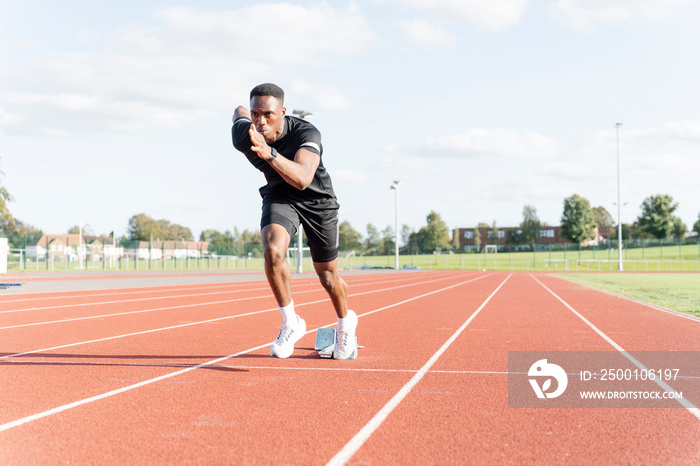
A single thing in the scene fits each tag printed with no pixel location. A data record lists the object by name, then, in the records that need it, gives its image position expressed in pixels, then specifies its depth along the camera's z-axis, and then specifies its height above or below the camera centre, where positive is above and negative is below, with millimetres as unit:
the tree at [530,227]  111438 +3832
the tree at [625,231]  110312 +3096
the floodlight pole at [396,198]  43419 +3643
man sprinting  4211 +317
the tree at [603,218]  122875 +6091
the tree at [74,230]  121112 +4175
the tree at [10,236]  35000 +853
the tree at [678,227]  94250 +3169
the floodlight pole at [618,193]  42916 +3995
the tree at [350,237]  104706 +2127
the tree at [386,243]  117688 +1098
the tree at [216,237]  134600 +3020
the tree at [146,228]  103312 +3754
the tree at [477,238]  117938 +1980
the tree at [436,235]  104312 +2309
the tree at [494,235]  119562 +2590
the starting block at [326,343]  5016 -812
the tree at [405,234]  119950 +2935
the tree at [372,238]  121875 +2158
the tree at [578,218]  96438 +4787
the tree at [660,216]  93938 +4979
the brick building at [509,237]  110831 +2046
